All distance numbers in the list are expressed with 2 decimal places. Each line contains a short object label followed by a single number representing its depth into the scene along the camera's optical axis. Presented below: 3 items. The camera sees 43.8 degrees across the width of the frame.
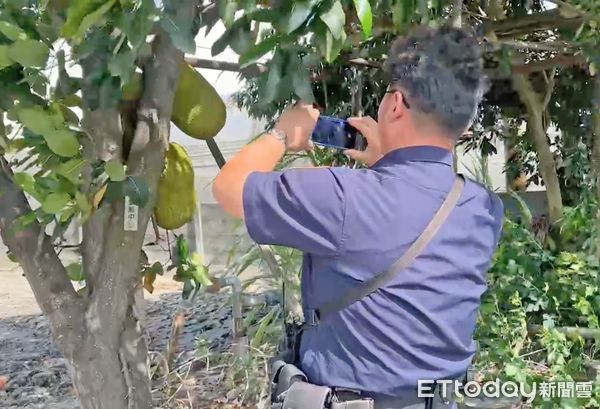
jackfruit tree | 0.92
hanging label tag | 1.14
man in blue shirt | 0.97
